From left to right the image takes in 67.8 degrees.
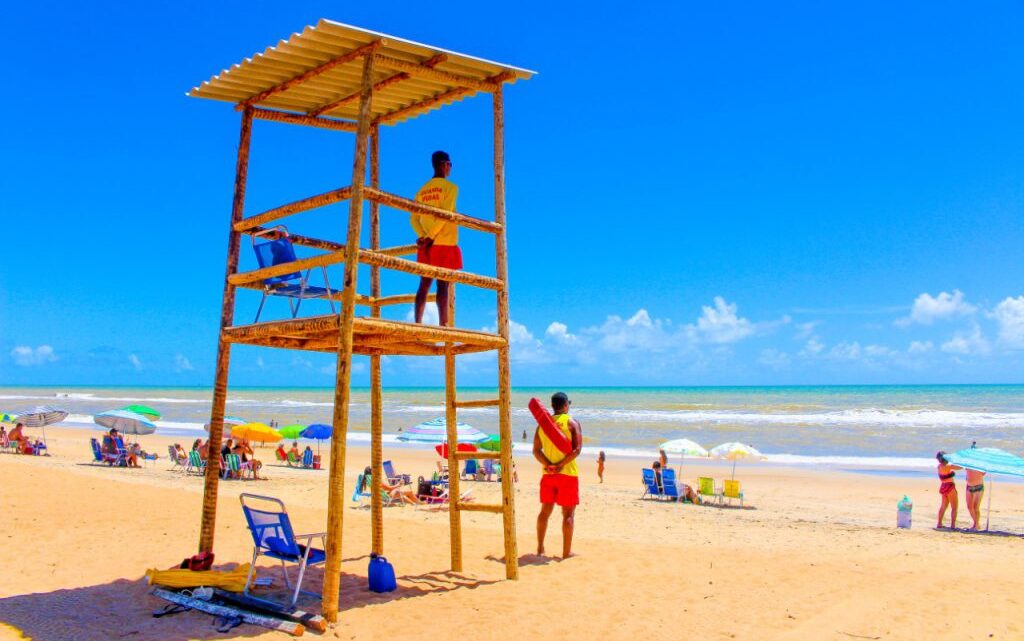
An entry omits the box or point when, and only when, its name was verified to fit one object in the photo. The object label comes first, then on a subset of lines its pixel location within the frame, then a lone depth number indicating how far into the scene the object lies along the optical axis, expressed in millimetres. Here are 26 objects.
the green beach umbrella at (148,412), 22938
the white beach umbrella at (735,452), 17016
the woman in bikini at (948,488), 13516
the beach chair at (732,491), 15852
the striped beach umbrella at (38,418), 22953
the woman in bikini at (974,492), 13344
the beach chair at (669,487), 16484
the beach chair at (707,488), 16188
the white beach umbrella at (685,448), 17219
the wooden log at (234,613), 5434
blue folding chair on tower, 6445
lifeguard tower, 5789
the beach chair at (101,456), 19906
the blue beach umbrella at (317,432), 21594
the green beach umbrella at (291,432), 21911
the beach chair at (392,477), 15367
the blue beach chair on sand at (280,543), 6035
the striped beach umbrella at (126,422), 21531
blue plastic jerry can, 6934
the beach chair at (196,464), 19062
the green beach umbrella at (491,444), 18888
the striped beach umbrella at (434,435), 17267
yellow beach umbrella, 20141
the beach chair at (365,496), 14352
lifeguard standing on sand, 8438
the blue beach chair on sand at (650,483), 16581
